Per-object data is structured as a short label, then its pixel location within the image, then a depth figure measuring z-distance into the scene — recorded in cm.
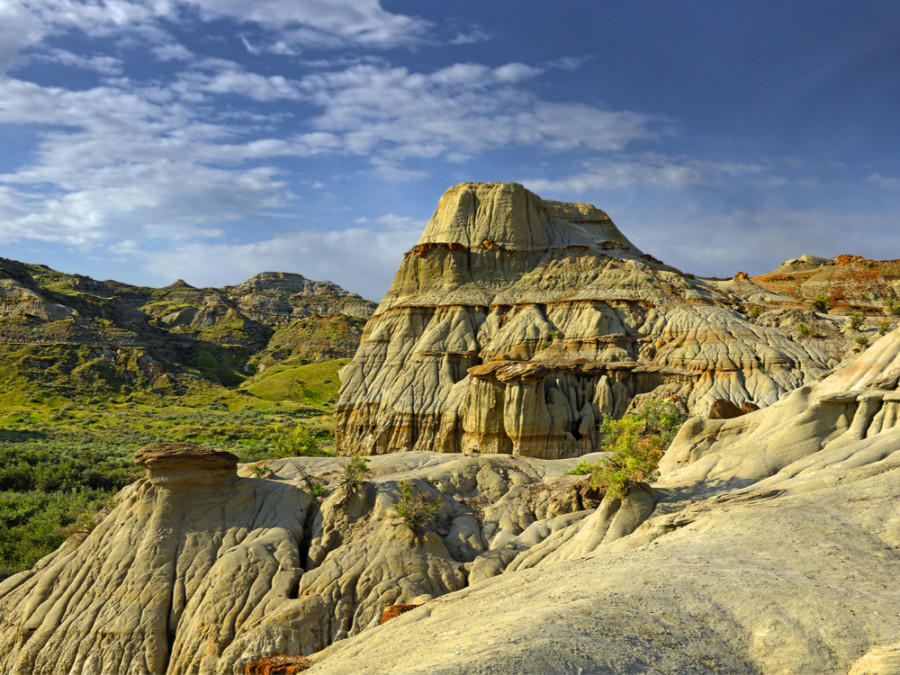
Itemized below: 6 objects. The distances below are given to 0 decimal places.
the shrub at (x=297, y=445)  3472
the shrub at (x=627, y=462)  1822
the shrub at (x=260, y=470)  2654
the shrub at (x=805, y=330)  4719
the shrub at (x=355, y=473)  2282
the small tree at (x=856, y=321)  4828
